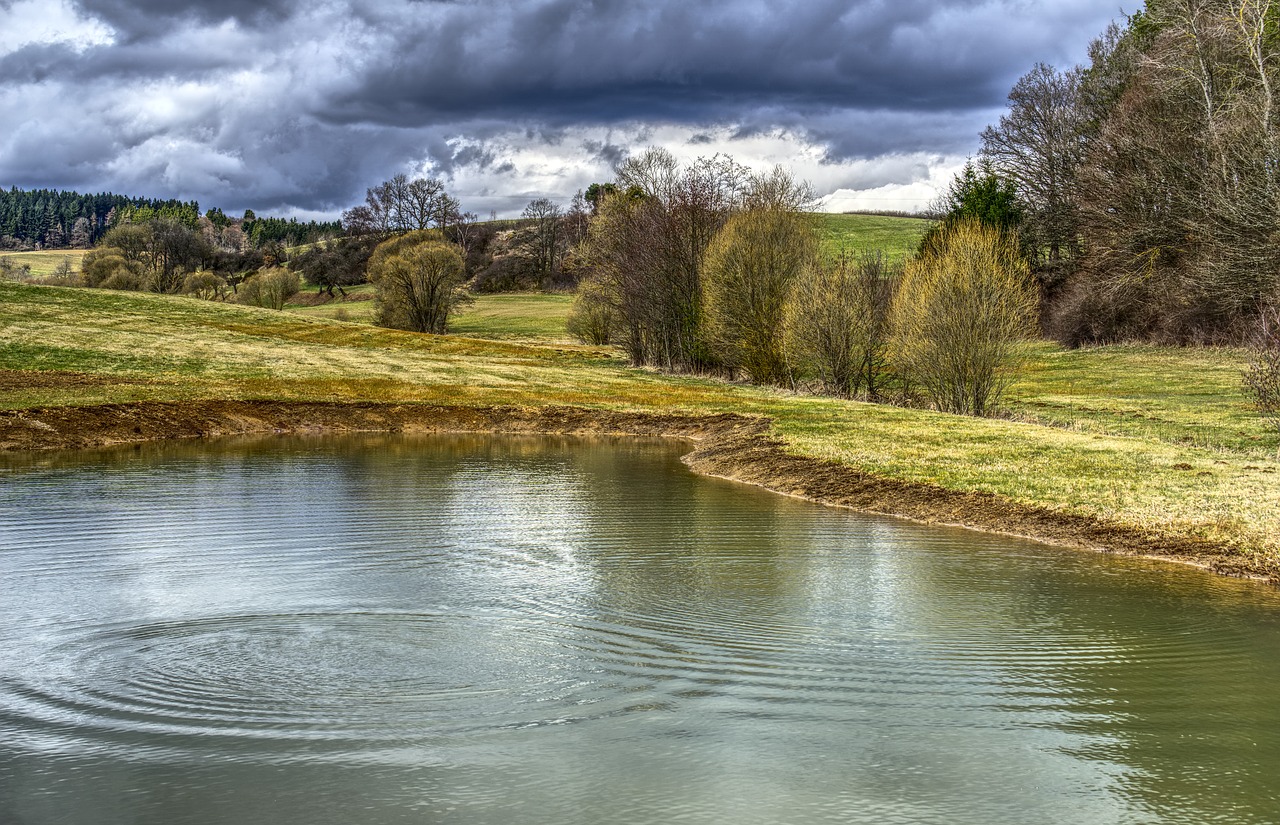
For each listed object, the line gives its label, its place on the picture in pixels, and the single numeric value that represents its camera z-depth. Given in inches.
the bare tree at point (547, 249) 5191.9
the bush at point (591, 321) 2783.0
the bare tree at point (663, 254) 2026.3
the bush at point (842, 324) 1432.1
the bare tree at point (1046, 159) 2466.8
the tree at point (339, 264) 5009.8
